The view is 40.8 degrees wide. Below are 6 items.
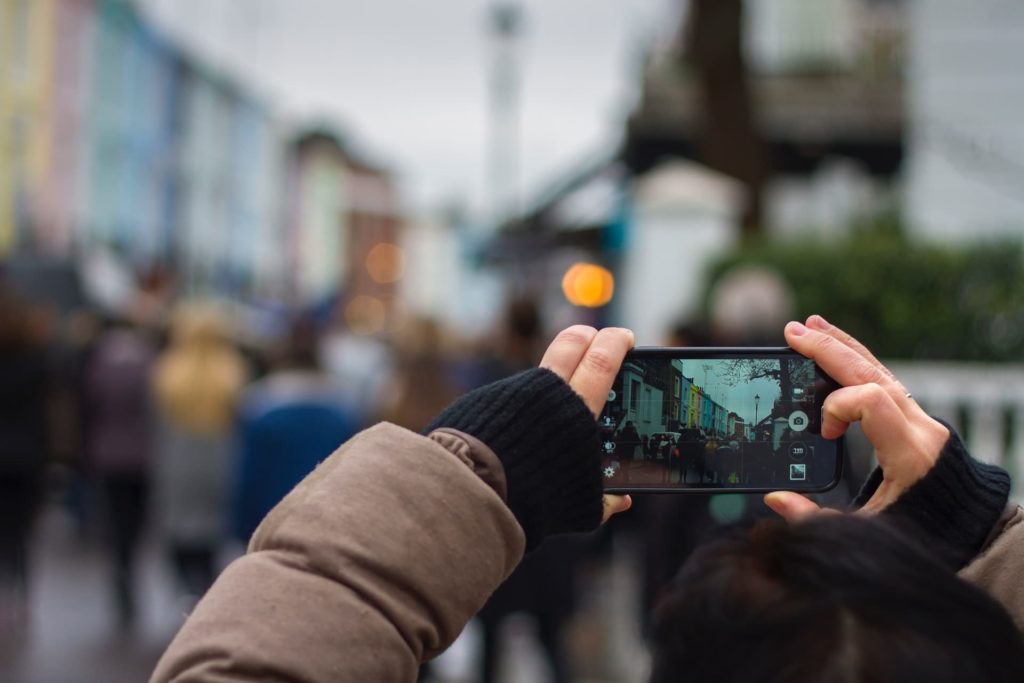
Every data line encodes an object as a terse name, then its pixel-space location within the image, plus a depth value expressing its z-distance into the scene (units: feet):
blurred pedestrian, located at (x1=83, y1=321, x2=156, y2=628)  26.66
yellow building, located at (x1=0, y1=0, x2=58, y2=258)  110.63
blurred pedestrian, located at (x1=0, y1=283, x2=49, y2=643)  23.72
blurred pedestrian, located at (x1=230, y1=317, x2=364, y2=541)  21.30
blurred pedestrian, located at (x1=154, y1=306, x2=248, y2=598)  25.05
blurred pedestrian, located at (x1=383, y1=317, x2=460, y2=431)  20.04
